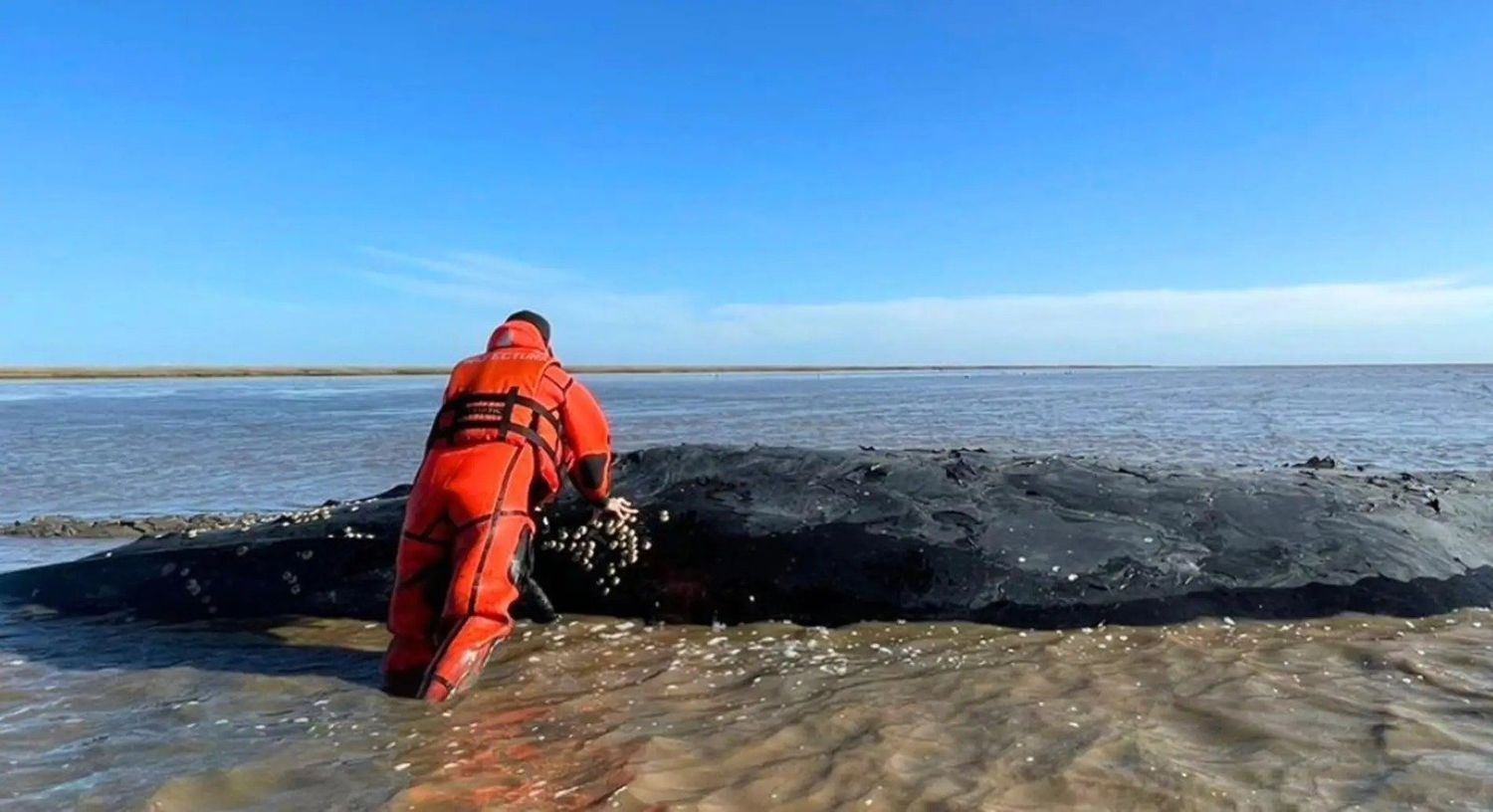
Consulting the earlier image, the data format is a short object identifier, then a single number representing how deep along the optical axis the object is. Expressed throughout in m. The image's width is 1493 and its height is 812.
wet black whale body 5.44
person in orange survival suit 4.47
